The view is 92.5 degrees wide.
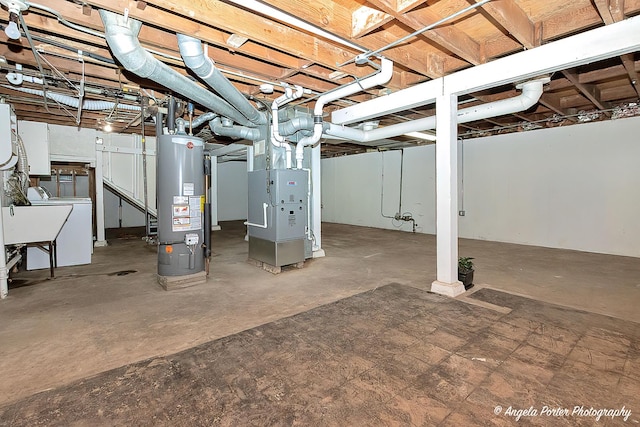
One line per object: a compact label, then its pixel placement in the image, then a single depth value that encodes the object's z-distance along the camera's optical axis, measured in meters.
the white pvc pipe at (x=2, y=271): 3.10
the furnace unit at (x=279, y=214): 4.13
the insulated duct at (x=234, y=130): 4.61
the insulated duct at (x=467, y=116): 3.36
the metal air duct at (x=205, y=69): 2.38
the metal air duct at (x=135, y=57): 2.07
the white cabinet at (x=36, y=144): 5.12
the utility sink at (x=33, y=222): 3.36
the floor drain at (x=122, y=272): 4.08
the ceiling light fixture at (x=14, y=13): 1.92
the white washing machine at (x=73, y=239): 4.37
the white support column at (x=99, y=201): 6.02
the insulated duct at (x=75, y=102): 3.65
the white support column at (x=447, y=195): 3.19
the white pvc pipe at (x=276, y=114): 3.59
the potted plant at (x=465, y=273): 3.37
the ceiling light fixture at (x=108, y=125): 5.23
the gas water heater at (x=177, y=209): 3.54
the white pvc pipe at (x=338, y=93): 2.90
